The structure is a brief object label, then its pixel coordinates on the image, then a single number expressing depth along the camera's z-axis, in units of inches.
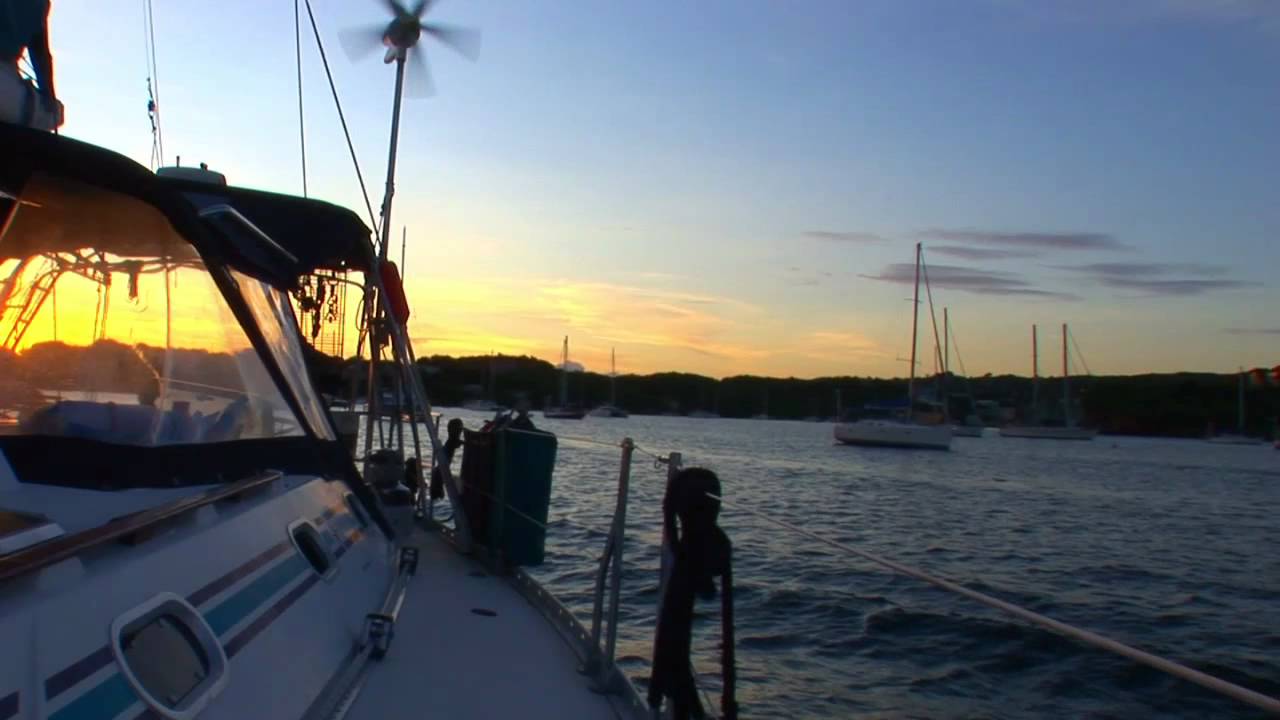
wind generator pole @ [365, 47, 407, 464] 295.9
